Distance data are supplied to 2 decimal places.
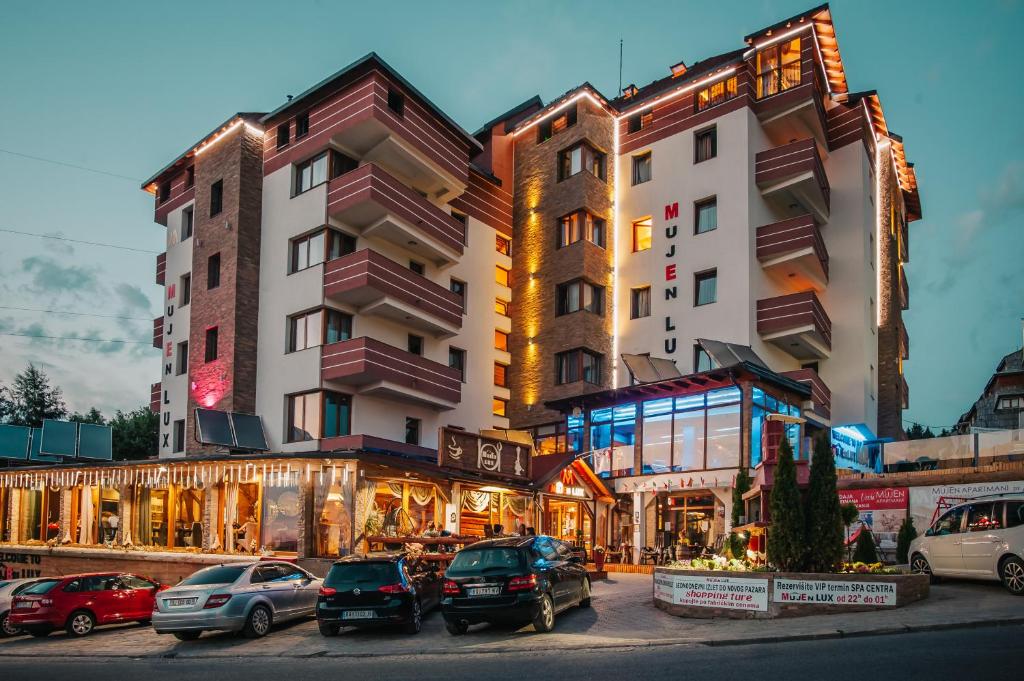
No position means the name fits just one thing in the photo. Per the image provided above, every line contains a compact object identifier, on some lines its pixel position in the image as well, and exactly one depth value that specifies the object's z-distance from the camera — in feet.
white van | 57.47
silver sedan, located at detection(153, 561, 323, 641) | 55.16
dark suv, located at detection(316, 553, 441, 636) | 53.98
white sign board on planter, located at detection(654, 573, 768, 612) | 54.70
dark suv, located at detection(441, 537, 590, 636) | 51.67
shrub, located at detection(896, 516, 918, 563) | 74.69
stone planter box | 54.13
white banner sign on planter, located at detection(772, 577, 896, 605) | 54.08
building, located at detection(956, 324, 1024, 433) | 208.85
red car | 62.44
